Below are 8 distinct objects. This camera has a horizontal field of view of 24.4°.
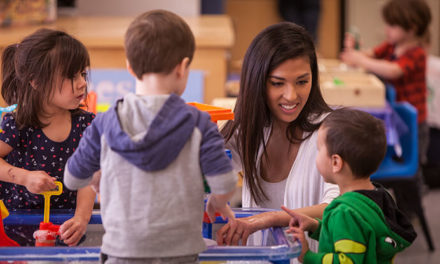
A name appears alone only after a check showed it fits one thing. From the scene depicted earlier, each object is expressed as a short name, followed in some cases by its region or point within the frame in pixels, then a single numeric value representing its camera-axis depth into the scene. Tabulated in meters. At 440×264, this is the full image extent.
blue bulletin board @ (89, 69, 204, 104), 4.42
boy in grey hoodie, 2.14
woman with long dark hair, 2.73
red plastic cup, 2.41
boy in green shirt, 2.32
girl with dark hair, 2.53
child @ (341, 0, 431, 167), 4.89
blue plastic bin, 2.24
